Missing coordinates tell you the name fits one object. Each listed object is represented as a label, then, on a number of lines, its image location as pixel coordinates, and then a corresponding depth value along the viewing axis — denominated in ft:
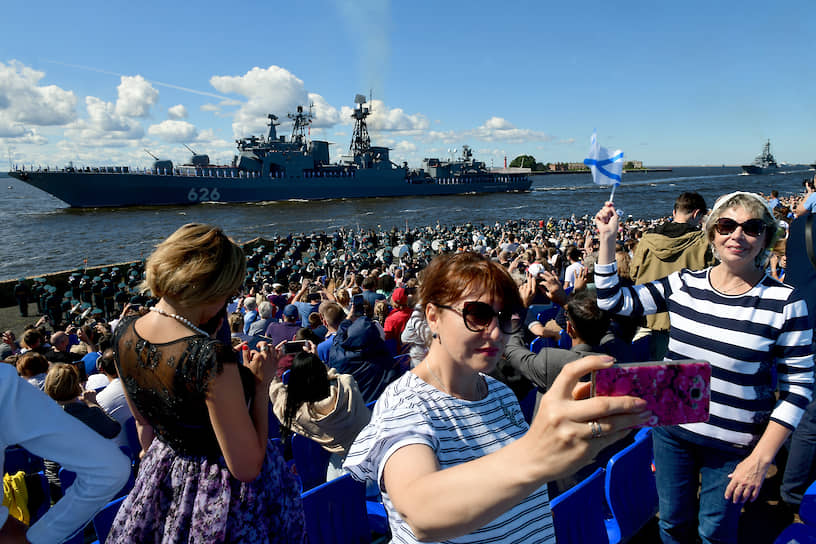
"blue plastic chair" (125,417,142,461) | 10.96
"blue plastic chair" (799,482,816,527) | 6.23
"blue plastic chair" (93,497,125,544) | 6.72
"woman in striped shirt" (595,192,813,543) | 6.05
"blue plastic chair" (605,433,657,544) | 8.13
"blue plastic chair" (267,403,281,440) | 11.73
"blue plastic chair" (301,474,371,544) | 7.40
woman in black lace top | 4.68
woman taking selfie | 2.30
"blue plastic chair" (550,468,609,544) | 6.91
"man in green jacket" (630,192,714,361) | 11.44
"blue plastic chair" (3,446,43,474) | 10.39
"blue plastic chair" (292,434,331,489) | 10.25
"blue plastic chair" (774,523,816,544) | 6.01
